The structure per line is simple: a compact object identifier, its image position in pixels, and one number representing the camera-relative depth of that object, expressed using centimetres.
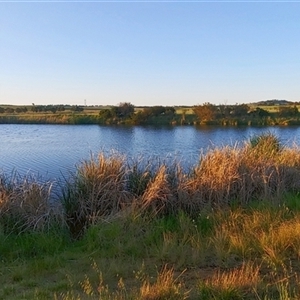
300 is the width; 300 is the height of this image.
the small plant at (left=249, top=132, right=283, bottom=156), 1173
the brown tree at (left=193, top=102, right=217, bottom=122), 4997
